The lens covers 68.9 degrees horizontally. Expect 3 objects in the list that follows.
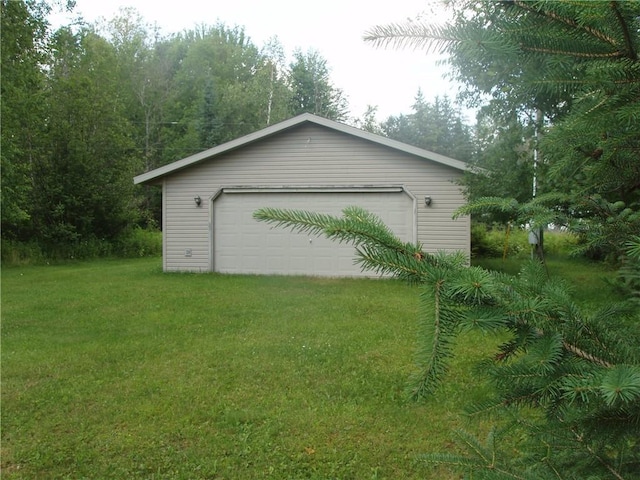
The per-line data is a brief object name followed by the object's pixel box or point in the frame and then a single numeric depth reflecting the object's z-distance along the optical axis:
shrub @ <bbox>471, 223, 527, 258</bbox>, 15.76
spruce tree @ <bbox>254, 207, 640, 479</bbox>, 0.82
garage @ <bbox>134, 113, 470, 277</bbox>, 11.13
